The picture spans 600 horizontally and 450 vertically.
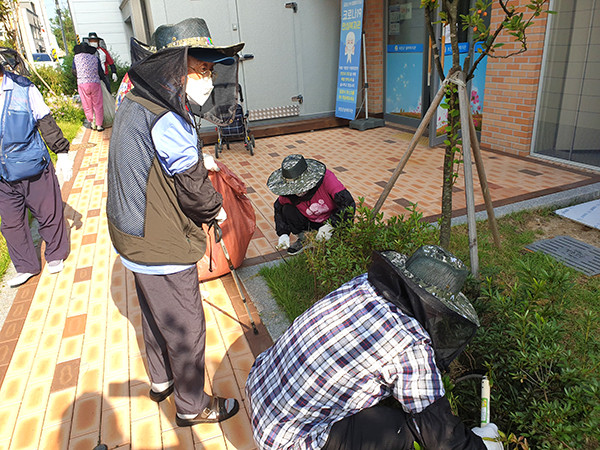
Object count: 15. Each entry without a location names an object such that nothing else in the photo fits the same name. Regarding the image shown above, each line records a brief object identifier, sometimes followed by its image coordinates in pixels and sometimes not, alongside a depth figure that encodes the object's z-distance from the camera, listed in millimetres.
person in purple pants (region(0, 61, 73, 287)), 3512
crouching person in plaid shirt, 1624
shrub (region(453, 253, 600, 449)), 1742
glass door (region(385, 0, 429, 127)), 8070
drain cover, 3668
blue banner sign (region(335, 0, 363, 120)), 8352
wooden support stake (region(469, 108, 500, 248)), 3197
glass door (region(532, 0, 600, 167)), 5434
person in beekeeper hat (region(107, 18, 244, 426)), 1946
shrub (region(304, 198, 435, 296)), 3014
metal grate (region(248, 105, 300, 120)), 9196
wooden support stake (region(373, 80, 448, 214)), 3146
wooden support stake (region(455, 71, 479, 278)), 2949
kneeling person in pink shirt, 3637
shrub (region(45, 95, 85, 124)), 11148
